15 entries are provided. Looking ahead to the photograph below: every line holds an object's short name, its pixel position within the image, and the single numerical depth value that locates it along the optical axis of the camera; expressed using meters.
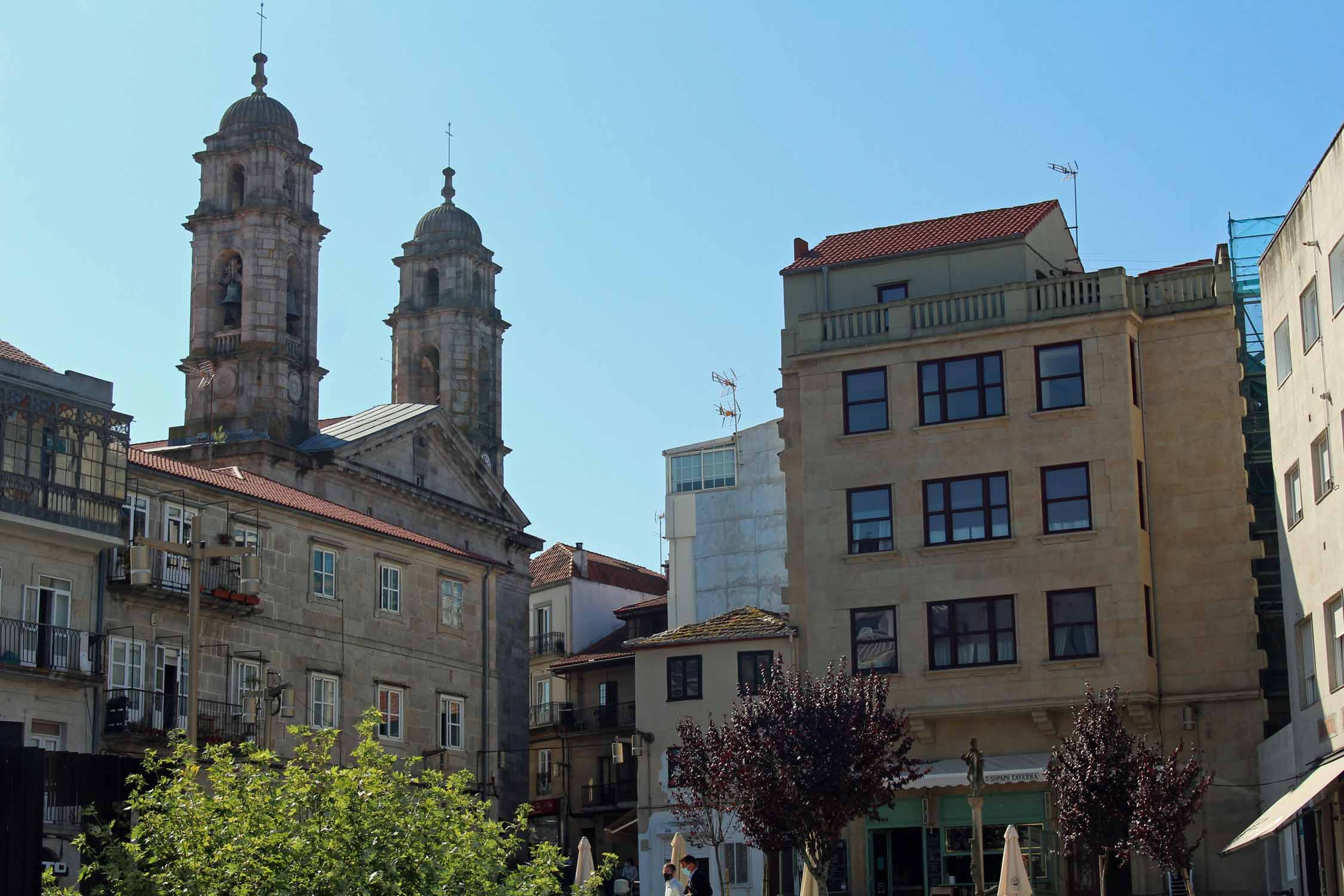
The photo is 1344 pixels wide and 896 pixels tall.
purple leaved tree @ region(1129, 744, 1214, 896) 34.00
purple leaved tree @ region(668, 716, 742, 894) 36.12
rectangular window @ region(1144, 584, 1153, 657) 41.44
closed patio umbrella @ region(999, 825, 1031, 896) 32.41
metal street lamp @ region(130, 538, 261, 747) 29.77
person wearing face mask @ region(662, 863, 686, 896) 29.27
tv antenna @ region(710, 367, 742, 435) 79.06
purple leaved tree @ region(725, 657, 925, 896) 35.06
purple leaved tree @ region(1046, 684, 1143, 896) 35.41
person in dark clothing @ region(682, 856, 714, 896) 31.78
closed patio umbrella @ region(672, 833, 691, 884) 36.28
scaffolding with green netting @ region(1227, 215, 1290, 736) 42.12
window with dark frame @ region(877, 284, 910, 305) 45.91
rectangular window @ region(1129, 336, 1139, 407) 42.41
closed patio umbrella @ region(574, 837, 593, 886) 38.41
